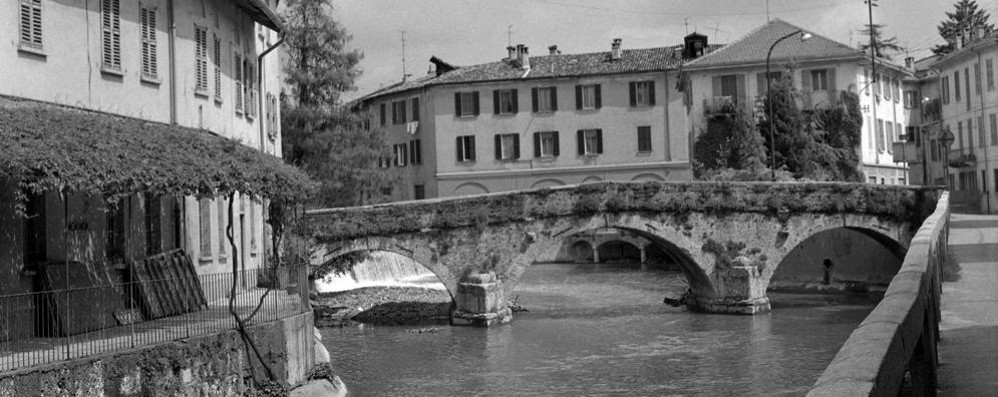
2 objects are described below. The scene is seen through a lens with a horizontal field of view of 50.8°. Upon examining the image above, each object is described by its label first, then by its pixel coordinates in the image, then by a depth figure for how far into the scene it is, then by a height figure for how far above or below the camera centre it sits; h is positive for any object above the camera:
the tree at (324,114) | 46.69 +4.96
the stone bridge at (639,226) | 34.06 -0.40
